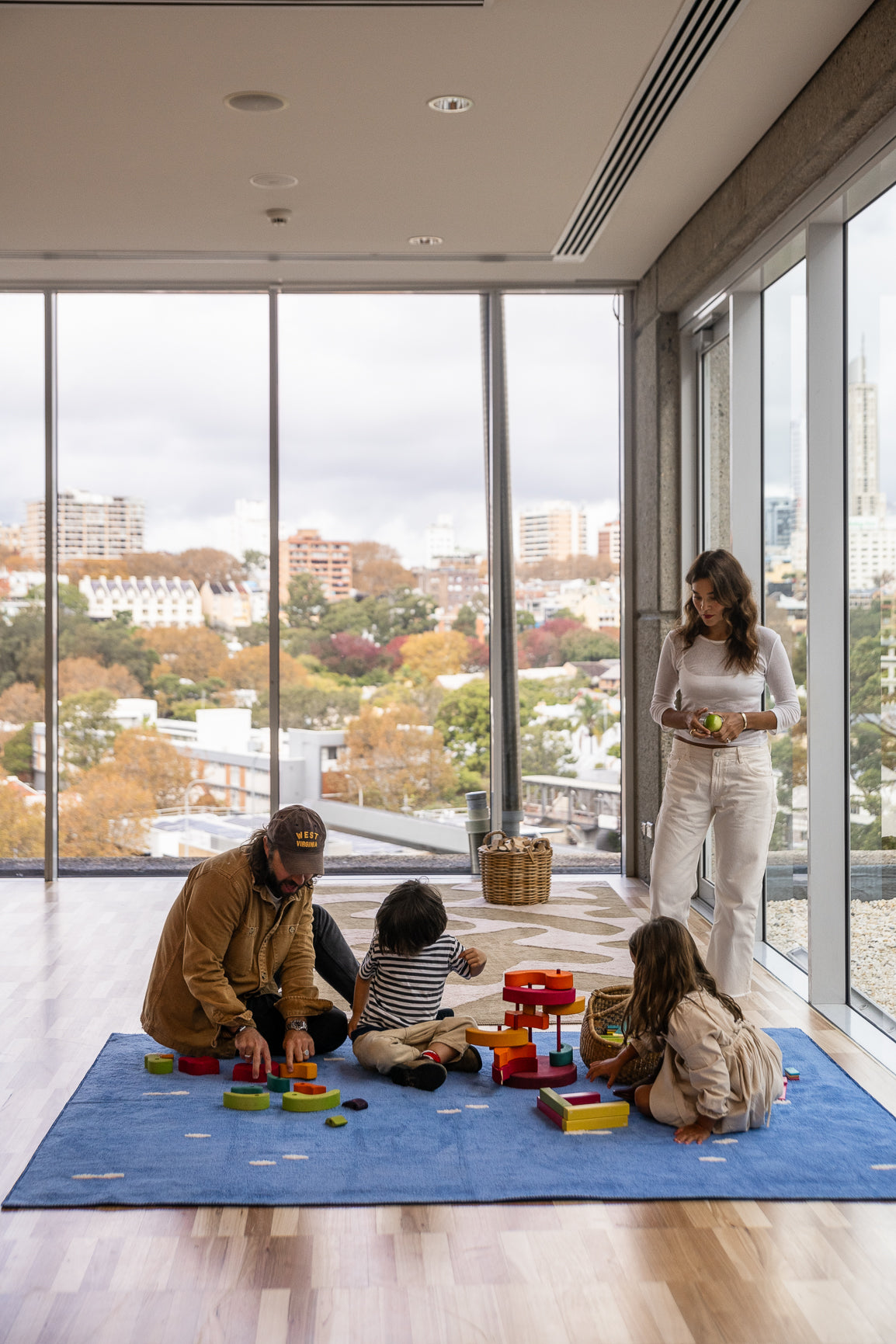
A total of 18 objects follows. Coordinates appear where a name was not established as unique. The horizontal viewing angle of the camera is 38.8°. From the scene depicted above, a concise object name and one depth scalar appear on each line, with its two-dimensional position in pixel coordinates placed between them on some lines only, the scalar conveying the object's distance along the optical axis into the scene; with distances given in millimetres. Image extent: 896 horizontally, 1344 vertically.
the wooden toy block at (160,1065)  3482
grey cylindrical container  6582
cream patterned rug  4430
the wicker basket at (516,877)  5816
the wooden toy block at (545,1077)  3350
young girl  2982
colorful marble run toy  3393
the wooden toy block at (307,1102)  3168
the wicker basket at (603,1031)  3301
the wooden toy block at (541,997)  3646
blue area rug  2721
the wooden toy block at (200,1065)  3475
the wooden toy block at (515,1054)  3424
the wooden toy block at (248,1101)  3164
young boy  3400
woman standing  3850
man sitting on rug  3305
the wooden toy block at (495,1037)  3463
